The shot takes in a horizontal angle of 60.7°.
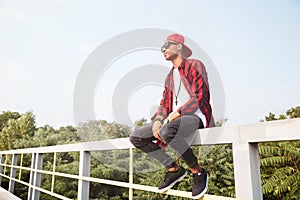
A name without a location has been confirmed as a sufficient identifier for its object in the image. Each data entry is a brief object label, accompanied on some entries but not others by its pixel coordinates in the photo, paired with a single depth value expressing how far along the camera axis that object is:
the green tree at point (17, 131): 11.52
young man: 1.26
